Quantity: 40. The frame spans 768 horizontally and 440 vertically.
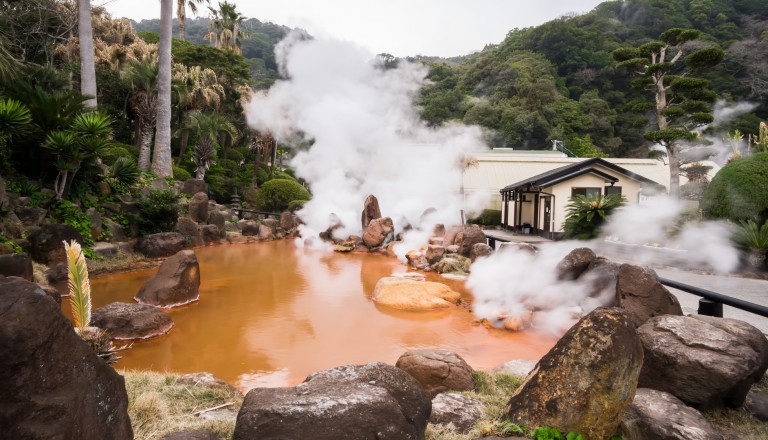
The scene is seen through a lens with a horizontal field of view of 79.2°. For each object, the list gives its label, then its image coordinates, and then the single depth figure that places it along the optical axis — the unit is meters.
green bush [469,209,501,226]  27.66
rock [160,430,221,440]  2.99
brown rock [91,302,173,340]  7.37
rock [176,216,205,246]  17.56
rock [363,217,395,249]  18.81
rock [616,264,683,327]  6.00
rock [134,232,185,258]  14.41
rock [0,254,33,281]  7.62
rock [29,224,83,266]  10.86
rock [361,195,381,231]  20.53
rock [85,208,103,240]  13.44
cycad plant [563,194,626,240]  14.03
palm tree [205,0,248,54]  42.03
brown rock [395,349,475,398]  5.05
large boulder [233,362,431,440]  2.91
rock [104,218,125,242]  14.24
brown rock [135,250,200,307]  9.29
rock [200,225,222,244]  18.95
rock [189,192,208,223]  18.92
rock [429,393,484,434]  3.87
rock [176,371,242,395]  4.83
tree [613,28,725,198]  18.48
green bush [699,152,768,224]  10.73
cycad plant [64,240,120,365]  4.89
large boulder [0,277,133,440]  2.11
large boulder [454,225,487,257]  14.40
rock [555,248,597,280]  8.59
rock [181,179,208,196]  20.72
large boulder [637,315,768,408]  3.89
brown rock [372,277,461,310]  9.64
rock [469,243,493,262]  12.98
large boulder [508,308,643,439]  3.39
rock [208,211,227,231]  19.67
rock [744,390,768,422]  3.94
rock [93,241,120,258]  12.98
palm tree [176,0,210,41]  34.84
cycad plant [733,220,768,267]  9.98
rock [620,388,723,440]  3.30
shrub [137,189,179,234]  15.45
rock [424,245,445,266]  14.45
